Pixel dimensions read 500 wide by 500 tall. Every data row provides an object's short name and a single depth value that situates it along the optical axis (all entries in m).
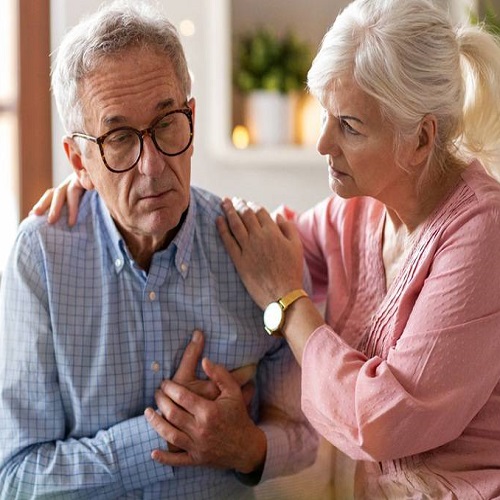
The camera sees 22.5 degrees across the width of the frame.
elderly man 1.32
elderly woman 1.26
